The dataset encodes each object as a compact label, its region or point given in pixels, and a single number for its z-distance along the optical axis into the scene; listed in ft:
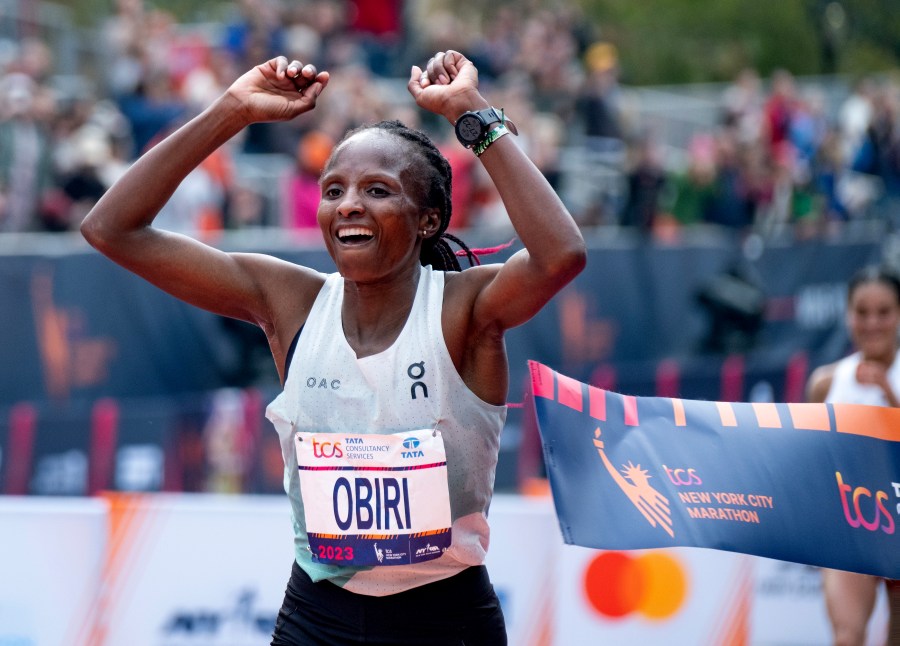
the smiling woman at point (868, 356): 38.32
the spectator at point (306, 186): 74.95
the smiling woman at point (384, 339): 22.67
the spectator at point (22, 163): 70.08
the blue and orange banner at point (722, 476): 25.94
